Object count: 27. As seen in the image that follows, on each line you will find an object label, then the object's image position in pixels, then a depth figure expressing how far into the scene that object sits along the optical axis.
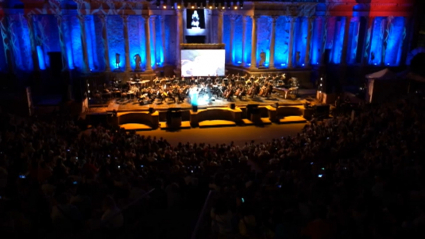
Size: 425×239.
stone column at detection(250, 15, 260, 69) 29.17
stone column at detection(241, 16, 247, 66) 30.72
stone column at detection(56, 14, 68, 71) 26.59
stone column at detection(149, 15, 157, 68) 29.08
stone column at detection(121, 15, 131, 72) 27.67
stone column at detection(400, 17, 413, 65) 32.59
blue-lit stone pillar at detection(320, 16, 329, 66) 31.14
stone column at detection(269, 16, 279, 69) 29.71
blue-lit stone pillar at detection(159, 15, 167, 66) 29.94
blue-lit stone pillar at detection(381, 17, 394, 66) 32.59
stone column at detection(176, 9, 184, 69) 29.46
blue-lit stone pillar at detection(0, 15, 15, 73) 26.42
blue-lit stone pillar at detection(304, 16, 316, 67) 30.68
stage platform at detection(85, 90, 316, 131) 20.83
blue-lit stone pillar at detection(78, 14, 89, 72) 26.78
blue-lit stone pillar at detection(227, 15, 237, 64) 31.13
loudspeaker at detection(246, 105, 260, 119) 21.84
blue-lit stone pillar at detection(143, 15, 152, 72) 28.14
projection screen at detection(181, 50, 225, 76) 27.39
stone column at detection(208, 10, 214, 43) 31.84
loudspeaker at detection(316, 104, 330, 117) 21.84
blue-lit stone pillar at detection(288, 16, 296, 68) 30.39
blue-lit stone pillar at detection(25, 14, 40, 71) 26.41
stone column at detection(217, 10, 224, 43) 30.36
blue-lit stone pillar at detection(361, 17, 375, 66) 32.03
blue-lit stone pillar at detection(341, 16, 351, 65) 31.42
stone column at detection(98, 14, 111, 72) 27.08
